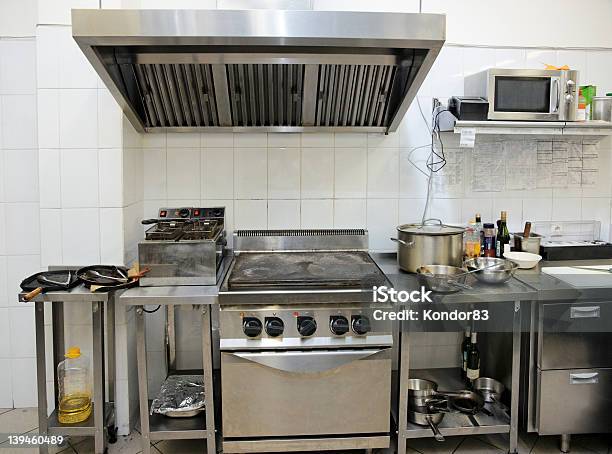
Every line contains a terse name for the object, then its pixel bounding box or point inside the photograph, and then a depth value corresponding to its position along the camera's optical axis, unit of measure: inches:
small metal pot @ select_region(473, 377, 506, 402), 110.0
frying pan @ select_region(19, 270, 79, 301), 91.8
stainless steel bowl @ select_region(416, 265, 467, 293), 95.7
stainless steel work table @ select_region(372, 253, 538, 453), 95.1
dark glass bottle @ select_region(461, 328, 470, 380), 118.8
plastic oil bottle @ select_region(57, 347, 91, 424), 102.0
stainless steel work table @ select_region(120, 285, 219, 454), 91.5
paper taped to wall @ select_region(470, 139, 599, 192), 124.3
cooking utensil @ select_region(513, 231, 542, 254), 116.6
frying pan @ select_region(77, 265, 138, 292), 94.1
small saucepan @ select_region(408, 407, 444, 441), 101.1
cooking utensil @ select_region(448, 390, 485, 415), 105.7
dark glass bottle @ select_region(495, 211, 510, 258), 117.1
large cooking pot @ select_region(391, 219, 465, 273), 104.2
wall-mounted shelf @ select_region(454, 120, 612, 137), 109.8
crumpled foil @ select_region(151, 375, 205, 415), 102.1
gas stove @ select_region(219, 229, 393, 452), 92.7
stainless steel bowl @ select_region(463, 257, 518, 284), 98.7
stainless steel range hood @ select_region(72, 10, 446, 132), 86.9
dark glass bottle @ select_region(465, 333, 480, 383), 111.9
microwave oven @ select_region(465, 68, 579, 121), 109.5
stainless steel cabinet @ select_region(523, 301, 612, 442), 97.5
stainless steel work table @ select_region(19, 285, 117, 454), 93.7
